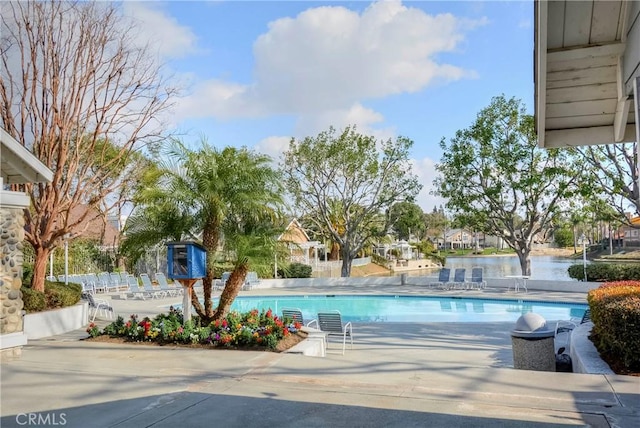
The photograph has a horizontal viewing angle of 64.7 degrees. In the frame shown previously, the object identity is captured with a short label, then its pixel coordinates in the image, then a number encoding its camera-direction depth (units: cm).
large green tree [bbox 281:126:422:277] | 2803
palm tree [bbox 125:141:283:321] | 966
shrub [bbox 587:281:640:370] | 626
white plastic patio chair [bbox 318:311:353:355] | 1004
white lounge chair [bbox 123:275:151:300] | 2130
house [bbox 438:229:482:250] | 10294
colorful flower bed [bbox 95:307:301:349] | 874
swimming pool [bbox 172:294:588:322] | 1630
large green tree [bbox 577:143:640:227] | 1931
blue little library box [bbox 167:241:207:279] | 938
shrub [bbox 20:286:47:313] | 1141
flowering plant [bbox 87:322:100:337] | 995
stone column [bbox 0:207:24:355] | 819
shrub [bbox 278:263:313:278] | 2905
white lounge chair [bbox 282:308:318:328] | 1062
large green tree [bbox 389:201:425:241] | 3136
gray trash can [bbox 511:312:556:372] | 754
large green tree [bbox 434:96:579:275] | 2247
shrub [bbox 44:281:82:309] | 1217
